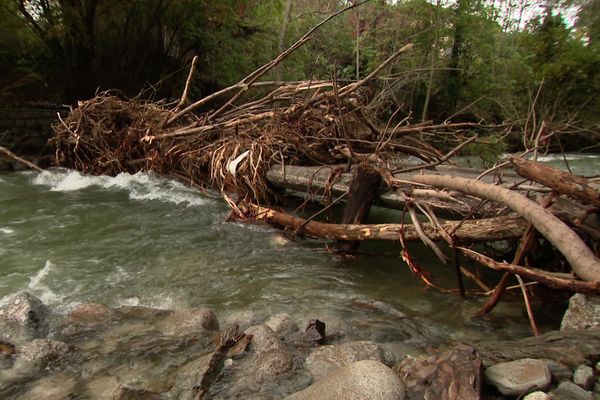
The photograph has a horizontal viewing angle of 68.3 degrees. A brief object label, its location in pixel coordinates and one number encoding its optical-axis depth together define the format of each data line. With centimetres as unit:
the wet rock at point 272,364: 243
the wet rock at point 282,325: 301
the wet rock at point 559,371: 199
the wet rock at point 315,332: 290
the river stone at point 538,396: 183
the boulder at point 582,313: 253
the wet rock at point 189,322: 300
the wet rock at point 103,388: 229
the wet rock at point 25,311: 304
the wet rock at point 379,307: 349
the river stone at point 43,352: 259
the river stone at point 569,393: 184
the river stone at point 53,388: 229
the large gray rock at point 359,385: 197
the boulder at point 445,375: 193
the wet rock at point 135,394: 226
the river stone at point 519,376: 192
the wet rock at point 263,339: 270
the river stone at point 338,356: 252
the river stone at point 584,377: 197
